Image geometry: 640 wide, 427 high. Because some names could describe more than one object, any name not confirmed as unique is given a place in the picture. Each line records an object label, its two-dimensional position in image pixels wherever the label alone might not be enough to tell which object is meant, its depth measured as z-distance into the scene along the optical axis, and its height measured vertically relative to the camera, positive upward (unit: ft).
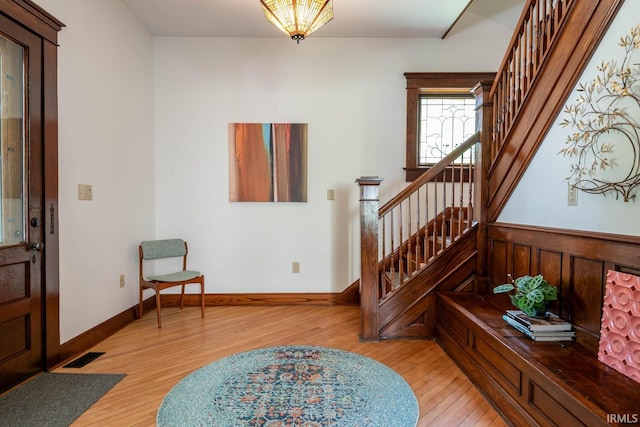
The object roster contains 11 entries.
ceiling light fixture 7.32 +4.43
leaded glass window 12.82 +3.30
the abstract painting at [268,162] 12.43 +1.66
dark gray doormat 5.80 -3.85
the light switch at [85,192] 8.67 +0.32
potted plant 6.24 -1.71
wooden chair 10.35 -2.30
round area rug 5.80 -3.80
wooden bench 4.15 -2.50
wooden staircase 7.23 +0.41
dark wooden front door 6.77 -0.06
